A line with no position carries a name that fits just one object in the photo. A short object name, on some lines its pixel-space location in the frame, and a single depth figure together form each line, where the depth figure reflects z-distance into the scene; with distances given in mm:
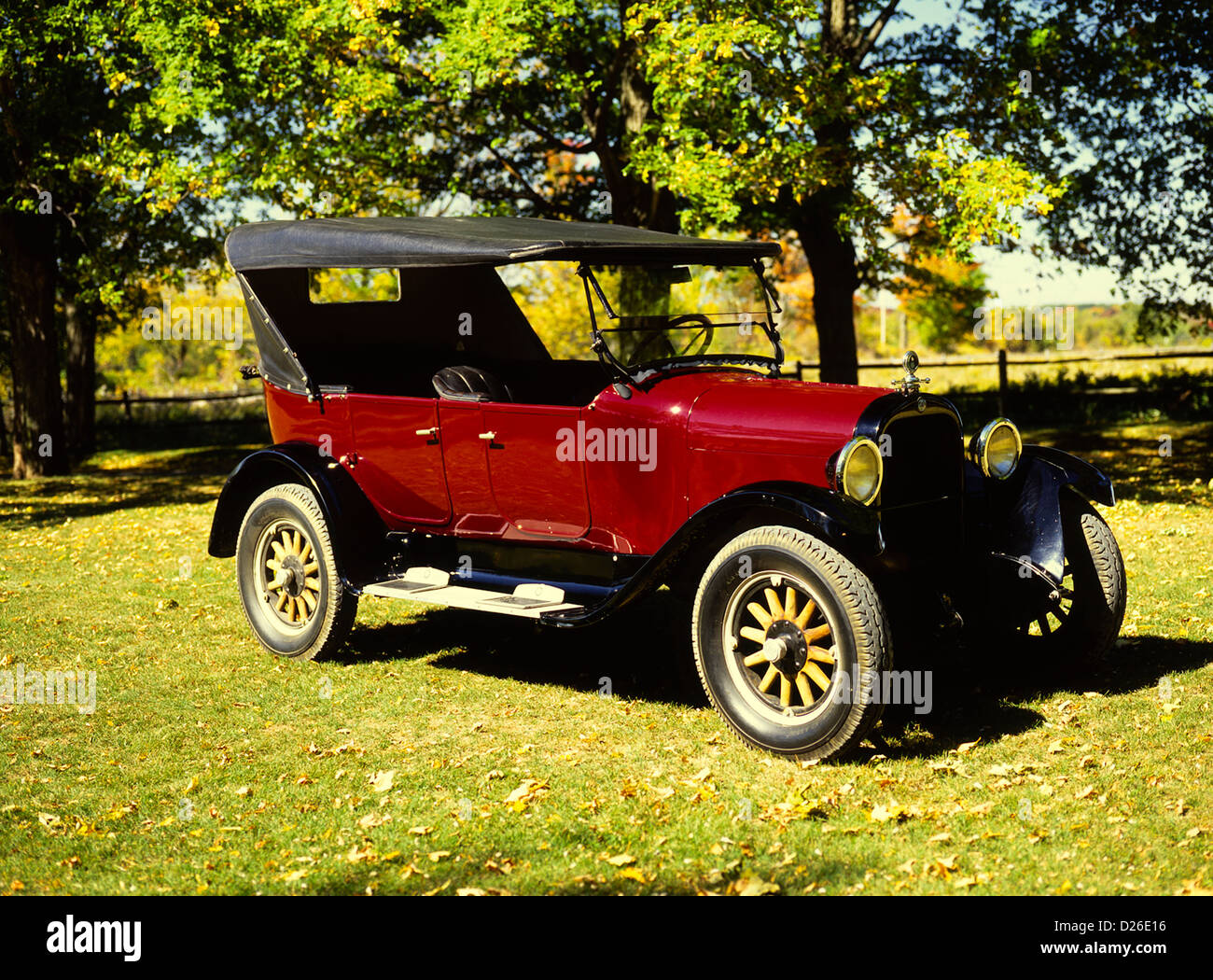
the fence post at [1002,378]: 20469
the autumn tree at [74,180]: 17203
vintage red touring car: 5352
